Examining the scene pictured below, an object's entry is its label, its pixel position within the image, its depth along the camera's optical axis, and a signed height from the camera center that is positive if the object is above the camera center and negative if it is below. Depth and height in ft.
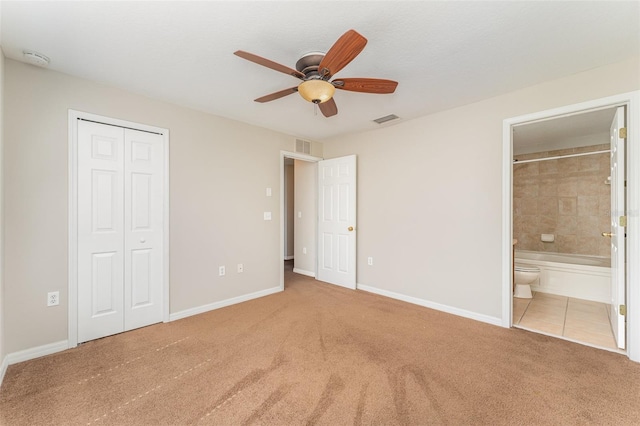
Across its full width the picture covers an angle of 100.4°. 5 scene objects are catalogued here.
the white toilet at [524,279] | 11.87 -2.94
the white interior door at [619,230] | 7.38 -0.46
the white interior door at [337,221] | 13.73 -0.45
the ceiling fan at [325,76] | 5.23 +3.13
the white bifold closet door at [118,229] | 8.11 -0.55
